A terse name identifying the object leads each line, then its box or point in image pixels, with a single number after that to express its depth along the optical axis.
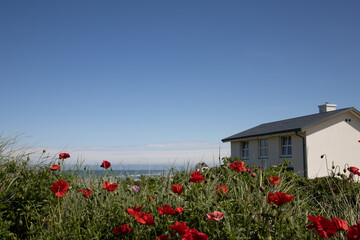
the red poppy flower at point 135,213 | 2.62
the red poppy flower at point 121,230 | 2.79
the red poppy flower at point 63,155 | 4.57
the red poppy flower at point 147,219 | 2.61
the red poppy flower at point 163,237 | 2.50
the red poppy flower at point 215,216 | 2.51
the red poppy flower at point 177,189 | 3.04
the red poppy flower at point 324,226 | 2.37
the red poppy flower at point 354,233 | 2.32
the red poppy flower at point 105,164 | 4.59
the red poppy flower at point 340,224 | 2.37
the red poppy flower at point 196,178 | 3.21
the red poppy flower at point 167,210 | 2.67
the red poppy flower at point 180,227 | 2.37
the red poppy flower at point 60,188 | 3.22
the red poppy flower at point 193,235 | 2.25
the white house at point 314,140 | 15.55
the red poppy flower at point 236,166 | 3.81
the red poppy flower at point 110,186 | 3.32
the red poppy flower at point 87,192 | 3.81
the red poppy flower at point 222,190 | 3.38
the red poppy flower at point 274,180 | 3.34
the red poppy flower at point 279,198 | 2.60
